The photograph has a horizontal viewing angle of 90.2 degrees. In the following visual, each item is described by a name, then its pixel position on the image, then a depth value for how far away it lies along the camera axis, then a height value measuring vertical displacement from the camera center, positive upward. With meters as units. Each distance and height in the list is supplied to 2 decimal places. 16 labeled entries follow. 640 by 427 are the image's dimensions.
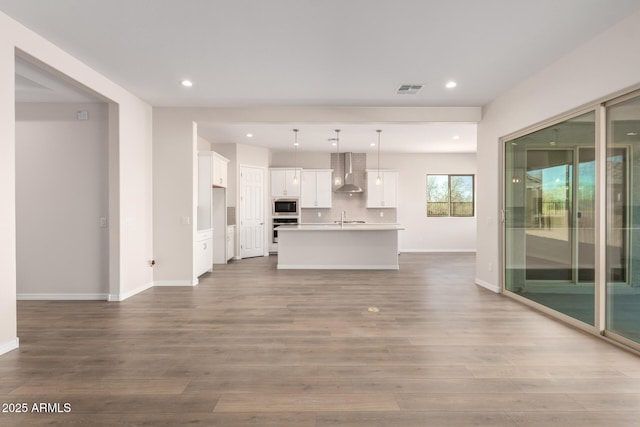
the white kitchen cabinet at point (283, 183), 8.84 +0.76
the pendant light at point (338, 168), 8.47 +1.20
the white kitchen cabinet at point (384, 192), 9.09 +0.52
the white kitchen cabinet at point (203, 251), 5.63 -0.76
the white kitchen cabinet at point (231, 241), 7.61 -0.76
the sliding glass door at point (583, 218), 2.83 -0.09
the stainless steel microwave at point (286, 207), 8.88 +0.09
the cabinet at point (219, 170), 6.50 +0.87
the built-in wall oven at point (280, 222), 8.87 -0.33
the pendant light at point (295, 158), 8.18 +1.48
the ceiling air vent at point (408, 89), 4.29 +1.66
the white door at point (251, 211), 8.12 -0.02
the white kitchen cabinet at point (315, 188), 8.93 +0.62
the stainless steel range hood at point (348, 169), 9.04 +1.16
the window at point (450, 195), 9.46 +0.44
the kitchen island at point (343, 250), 6.72 -0.85
